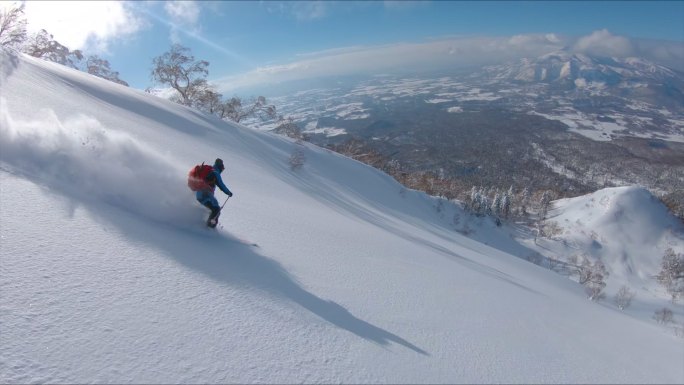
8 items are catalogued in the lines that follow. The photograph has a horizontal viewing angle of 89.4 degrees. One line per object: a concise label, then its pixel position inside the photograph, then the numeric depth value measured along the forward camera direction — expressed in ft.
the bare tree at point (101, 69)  126.52
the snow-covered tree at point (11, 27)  71.10
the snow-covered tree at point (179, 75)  120.57
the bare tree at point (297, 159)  86.89
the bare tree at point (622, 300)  126.61
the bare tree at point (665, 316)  76.07
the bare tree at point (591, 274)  134.21
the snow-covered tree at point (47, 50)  89.35
